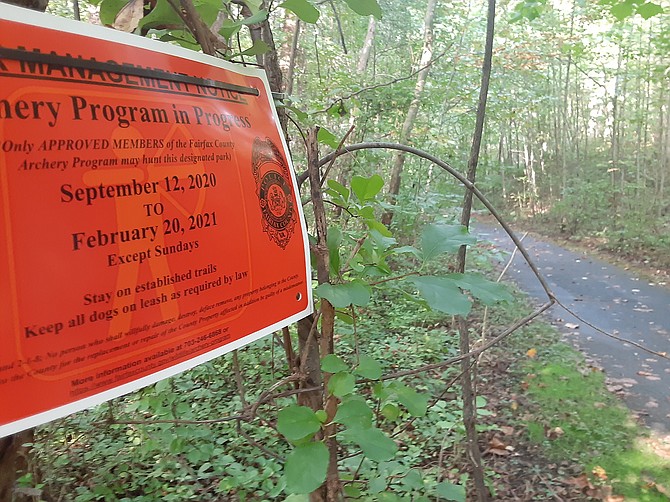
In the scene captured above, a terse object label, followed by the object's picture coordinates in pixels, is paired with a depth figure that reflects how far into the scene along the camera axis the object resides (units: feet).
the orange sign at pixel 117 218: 1.69
